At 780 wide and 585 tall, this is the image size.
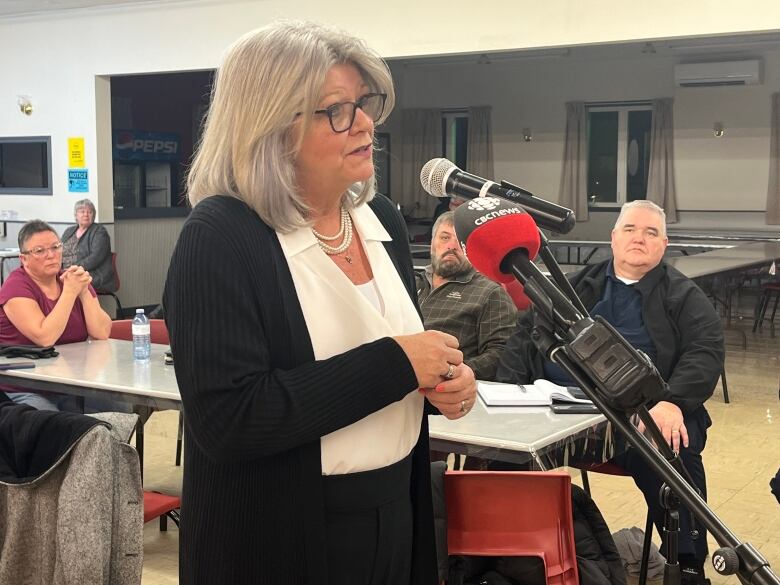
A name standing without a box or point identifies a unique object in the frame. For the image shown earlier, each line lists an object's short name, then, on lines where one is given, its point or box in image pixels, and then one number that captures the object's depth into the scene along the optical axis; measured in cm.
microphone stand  91
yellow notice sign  951
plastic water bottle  404
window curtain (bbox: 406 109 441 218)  1507
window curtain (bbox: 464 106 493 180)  1461
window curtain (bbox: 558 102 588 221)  1391
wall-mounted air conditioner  1223
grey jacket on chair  231
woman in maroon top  414
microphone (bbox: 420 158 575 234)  133
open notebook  305
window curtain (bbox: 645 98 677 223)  1320
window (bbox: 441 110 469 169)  1513
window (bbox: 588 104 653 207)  1373
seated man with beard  395
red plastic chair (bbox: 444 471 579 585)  224
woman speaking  124
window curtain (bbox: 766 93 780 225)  1242
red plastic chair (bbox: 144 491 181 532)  305
